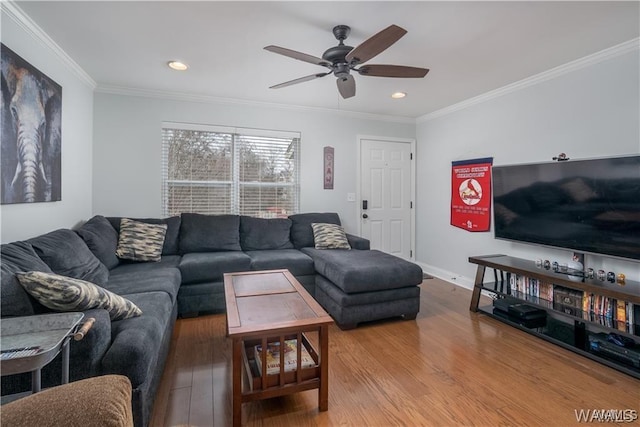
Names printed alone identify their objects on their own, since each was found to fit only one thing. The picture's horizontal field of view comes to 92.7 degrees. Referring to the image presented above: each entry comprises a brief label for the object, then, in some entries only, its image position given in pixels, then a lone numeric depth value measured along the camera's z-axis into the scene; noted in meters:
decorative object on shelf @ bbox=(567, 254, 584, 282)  2.53
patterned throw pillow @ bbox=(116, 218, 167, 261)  3.09
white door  4.71
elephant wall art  2.00
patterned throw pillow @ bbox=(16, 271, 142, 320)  1.39
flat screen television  2.31
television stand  2.14
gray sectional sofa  1.39
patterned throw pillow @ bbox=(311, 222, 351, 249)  3.81
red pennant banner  3.69
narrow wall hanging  4.48
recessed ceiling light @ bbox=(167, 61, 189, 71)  2.89
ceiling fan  1.94
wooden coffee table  1.58
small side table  0.98
